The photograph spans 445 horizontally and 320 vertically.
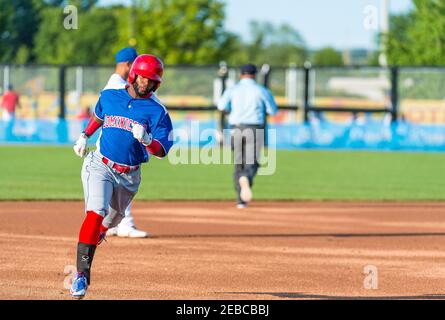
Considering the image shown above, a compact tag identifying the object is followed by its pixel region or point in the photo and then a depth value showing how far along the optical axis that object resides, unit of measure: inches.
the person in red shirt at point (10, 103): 1320.1
